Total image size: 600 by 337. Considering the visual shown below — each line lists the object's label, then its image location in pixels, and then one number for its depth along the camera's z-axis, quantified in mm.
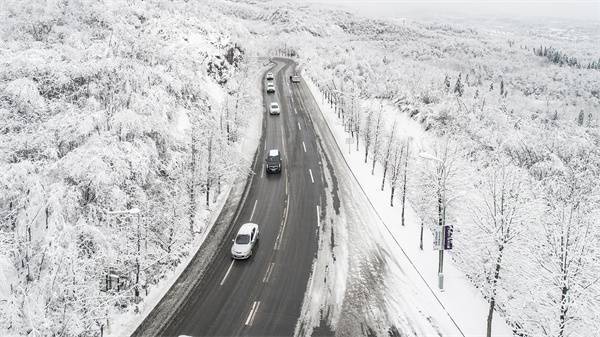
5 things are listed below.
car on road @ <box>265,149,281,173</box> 40219
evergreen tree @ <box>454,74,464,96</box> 111038
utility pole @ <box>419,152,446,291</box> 22386
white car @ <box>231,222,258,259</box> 25781
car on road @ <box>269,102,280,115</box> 60500
